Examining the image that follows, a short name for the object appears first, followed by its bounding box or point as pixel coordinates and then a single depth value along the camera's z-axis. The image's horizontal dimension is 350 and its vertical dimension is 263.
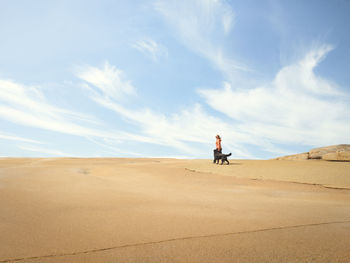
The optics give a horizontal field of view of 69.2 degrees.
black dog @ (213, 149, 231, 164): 14.96
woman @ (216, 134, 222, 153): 15.41
